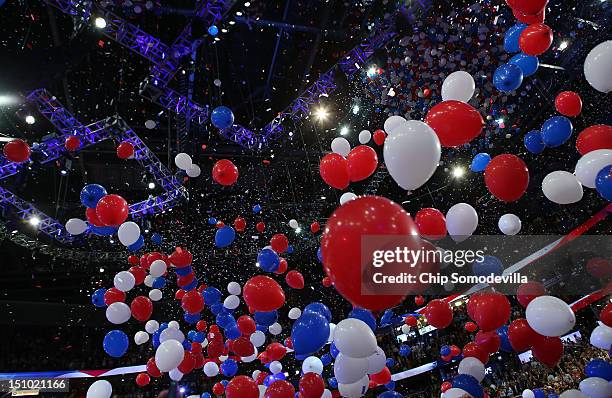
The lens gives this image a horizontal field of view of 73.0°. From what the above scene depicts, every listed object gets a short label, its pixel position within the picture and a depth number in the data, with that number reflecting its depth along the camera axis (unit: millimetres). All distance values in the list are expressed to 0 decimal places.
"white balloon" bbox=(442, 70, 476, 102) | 3018
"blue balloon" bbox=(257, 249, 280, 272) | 4152
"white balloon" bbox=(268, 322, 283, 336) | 5168
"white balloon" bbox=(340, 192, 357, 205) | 4199
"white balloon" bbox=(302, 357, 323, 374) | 3856
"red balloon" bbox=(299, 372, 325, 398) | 3354
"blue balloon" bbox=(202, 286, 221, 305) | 4863
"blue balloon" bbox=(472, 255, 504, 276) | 3674
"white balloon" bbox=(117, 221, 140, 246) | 4066
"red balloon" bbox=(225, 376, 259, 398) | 3423
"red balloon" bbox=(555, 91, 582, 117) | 3197
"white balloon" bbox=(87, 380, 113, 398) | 3930
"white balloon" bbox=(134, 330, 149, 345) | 5109
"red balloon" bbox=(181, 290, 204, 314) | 4398
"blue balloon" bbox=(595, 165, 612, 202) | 2525
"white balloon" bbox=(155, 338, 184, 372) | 3695
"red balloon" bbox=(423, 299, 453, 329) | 3686
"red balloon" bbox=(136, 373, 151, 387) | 4763
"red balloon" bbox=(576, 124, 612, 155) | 2852
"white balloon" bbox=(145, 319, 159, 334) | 5109
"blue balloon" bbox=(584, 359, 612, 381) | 3164
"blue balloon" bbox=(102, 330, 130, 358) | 4145
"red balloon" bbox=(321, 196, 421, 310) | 1976
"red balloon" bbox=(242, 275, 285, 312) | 3273
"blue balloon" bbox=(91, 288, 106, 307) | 4523
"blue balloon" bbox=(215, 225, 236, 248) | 4477
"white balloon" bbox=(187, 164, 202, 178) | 4793
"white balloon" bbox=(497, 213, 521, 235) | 3722
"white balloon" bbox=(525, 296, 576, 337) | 2777
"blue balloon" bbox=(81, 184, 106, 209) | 3828
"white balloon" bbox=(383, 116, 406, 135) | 3451
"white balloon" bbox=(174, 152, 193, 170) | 4699
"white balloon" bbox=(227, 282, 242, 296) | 5080
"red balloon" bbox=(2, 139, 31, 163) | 4082
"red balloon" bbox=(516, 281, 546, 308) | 3360
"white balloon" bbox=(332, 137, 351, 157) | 4254
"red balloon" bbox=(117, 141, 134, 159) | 4438
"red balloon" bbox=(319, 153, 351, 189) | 3562
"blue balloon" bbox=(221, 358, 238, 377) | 4766
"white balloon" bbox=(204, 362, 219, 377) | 5012
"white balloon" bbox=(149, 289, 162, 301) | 4980
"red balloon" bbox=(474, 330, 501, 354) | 3672
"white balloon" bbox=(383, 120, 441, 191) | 2232
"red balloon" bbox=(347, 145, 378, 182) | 3438
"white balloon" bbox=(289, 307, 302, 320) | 5225
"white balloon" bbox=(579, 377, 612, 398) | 3055
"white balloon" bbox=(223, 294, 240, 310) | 4910
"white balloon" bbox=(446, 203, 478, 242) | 3246
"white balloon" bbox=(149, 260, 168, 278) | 4363
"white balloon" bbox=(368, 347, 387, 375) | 3301
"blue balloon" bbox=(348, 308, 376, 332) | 3652
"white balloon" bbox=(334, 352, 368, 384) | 3107
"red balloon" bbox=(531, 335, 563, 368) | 3213
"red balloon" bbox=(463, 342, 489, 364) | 3695
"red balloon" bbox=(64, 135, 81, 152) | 4867
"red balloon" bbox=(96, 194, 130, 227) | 3545
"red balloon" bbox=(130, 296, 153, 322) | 4176
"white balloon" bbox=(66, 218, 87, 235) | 4502
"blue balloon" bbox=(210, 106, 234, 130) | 4199
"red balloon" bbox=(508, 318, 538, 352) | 3209
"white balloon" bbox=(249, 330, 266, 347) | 4676
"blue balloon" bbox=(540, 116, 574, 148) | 3064
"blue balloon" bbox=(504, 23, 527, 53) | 3227
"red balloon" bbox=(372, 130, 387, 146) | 4164
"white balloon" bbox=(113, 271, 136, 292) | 4238
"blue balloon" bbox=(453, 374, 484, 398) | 3087
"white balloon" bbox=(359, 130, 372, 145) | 4480
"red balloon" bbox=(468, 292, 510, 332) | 3109
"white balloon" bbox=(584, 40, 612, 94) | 2541
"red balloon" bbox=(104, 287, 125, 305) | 4289
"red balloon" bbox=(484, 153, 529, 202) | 2857
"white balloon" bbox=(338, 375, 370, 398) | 3396
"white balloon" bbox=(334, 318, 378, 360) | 2818
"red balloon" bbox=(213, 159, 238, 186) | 4250
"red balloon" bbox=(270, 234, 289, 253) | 4656
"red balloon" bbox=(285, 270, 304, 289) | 4684
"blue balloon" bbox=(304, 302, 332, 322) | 3680
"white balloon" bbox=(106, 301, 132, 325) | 4078
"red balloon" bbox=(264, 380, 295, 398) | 3252
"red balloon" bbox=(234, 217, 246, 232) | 4969
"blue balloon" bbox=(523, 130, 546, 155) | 3461
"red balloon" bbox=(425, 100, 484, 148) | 2555
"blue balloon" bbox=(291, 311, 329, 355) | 3016
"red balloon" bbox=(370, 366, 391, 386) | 4116
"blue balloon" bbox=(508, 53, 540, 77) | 3146
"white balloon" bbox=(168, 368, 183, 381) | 4242
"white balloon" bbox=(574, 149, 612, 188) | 2666
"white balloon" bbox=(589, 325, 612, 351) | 3441
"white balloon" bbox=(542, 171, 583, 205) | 2945
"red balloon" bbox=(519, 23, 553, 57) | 2762
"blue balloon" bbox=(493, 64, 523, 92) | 3123
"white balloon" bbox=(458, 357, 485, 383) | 3484
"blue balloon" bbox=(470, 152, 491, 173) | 3812
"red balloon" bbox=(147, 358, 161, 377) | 4326
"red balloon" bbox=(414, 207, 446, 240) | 3215
